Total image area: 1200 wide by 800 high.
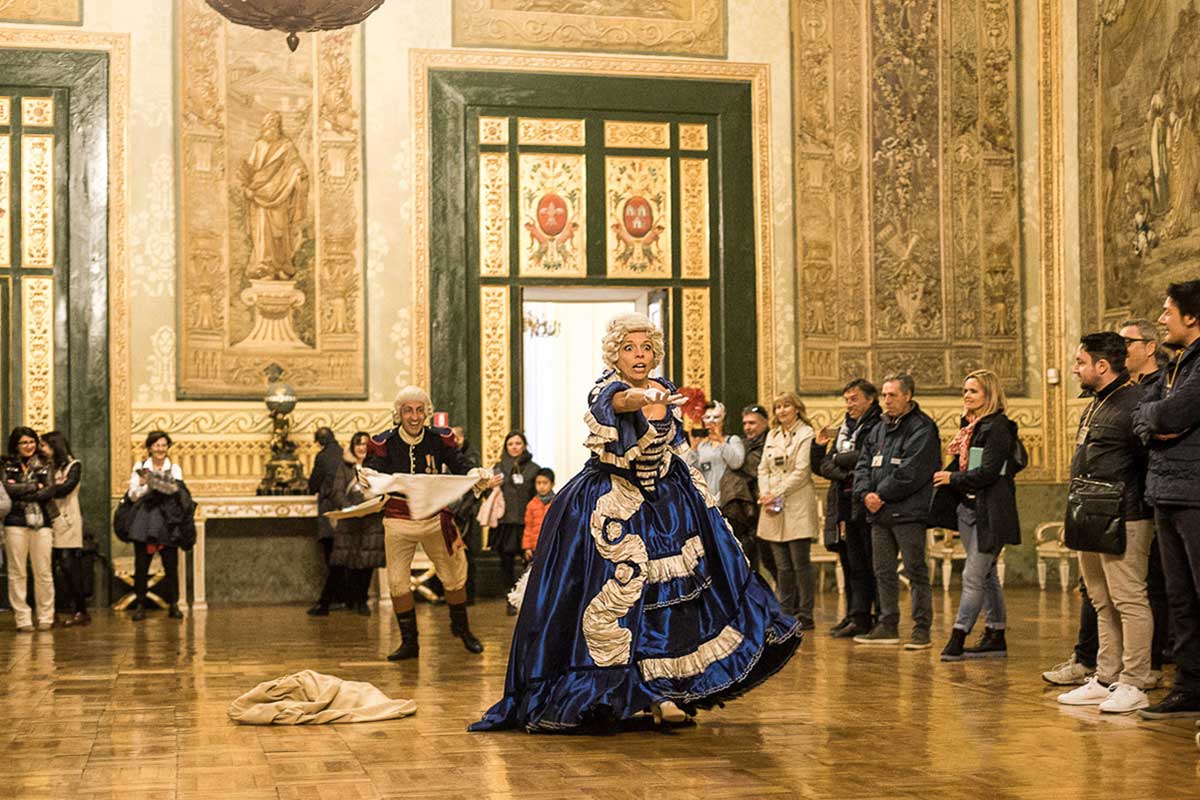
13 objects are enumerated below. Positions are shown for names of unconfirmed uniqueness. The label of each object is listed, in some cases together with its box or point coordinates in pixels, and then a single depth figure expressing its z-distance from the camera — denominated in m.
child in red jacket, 11.88
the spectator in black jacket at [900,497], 8.43
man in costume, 8.29
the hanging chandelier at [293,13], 9.27
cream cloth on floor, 6.01
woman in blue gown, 5.68
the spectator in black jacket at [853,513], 9.12
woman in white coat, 9.55
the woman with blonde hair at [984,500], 7.84
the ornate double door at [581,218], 13.20
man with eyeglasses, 6.66
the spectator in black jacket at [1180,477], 5.68
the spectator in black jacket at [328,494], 11.90
